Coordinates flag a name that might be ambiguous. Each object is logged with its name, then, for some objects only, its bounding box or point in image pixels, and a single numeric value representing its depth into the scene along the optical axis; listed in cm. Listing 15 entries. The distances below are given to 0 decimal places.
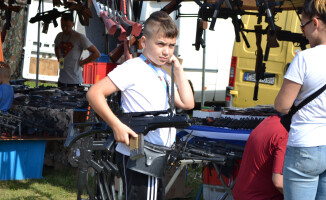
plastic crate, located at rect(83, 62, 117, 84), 2641
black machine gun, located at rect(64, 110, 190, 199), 586
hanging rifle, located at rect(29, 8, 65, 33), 1764
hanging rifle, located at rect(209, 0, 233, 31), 1018
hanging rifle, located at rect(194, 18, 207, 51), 1166
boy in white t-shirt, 611
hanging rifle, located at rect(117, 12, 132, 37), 914
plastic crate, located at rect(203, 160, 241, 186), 966
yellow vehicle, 1899
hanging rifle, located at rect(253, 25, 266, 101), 1375
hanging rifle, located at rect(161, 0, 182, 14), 1190
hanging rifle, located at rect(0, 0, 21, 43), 1635
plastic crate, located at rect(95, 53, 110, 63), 2768
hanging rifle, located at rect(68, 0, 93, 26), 1611
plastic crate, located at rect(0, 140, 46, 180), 1252
